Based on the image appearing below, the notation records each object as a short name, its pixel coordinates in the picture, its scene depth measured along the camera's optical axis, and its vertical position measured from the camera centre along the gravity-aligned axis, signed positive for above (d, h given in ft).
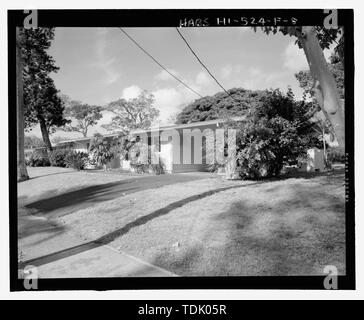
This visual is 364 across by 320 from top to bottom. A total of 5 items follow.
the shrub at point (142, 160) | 55.83 -0.62
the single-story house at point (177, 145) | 51.93 +2.19
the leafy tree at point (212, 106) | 79.40 +15.02
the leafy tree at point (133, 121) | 42.11 +5.80
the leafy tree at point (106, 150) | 39.85 +1.10
